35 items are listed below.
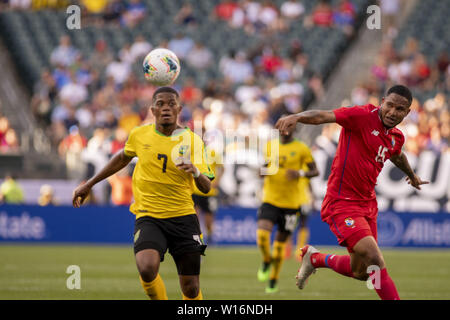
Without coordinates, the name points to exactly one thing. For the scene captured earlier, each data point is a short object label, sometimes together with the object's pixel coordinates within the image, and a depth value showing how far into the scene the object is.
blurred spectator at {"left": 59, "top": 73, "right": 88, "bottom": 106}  27.64
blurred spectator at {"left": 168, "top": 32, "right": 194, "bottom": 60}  29.20
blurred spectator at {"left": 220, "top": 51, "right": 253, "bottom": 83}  28.23
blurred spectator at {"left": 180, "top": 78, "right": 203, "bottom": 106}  26.64
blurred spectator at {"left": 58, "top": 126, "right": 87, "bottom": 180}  24.38
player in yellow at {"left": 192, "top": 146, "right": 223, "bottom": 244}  21.12
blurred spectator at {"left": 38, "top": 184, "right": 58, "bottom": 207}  23.81
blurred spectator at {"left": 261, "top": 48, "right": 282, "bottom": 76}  28.41
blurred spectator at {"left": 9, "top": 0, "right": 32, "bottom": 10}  32.41
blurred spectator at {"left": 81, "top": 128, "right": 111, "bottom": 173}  24.19
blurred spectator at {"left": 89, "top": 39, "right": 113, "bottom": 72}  29.53
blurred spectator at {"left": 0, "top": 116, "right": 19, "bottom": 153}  25.48
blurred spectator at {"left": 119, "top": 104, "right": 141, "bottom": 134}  25.84
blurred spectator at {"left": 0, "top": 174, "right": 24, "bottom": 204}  23.81
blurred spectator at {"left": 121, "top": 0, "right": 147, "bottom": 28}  31.36
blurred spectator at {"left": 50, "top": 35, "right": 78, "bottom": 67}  29.08
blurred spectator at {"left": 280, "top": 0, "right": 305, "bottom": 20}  31.06
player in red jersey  9.13
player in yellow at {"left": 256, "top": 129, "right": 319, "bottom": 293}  14.54
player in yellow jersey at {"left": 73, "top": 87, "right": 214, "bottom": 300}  8.85
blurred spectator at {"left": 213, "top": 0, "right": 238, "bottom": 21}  31.36
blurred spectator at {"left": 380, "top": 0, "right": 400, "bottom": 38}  31.91
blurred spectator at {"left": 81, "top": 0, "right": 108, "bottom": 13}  31.70
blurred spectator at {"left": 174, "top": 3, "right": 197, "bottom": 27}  30.89
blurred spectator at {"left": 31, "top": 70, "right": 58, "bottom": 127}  27.81
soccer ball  9.94
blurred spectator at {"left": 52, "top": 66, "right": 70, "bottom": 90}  28.23
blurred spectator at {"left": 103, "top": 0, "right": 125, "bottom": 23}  31.47
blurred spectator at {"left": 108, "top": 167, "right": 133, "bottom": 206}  24.39
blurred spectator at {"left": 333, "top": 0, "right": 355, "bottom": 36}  30.84
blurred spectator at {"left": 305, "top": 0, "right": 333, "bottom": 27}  30.77
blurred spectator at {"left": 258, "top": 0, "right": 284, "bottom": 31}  30.56
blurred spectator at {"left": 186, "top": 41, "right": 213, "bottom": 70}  29.20
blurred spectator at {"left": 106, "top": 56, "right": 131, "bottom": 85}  28.62
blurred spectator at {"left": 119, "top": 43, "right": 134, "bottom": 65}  29.25
